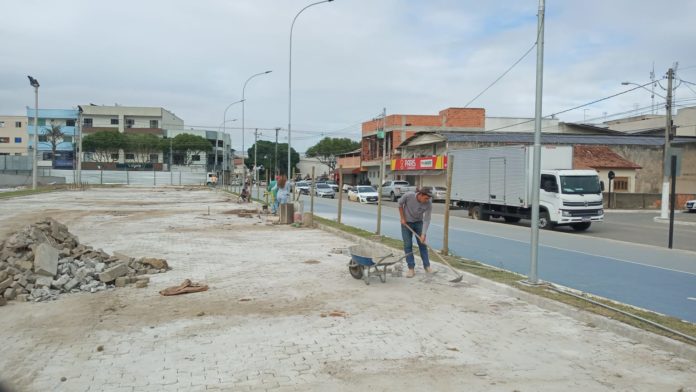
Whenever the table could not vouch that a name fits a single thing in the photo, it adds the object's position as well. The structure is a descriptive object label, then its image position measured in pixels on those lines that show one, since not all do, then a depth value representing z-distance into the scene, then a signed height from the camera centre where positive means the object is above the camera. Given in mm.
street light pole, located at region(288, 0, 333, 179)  28359 +4979
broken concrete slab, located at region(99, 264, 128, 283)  8238 -1558
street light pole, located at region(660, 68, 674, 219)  26766 +2540
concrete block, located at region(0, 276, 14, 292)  7305 -1543
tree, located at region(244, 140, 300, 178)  109688 +4488
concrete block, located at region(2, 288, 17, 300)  7234 -1655
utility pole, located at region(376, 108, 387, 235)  14594 -418
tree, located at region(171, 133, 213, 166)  84312 +4745
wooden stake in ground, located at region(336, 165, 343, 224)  17803 -559
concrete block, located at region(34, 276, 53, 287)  7684 -1582
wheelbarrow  8445 -1322
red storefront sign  46281 +1499
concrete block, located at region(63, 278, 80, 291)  7838 -1644
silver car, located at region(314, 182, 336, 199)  47906 -1232
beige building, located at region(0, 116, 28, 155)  94688 +6245
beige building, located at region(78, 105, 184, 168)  90938 +8990
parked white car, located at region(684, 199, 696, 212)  34125 -1294
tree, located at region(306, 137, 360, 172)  98875 +5344
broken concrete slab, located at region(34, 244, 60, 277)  7922 -1341
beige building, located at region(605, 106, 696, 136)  54500 +7068
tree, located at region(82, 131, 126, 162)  79938 +4389
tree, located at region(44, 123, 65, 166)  81062 +5410
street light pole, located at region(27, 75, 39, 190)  42062 +5680
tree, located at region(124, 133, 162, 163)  81812 +4360
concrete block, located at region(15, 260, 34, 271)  7957 -1398
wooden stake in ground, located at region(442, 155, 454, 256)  10906 -496
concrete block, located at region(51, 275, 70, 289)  7801 -1607
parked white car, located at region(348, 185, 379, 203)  39938 -1241
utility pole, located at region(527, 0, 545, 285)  8164 +644
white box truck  19094 -189
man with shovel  9094 -648
